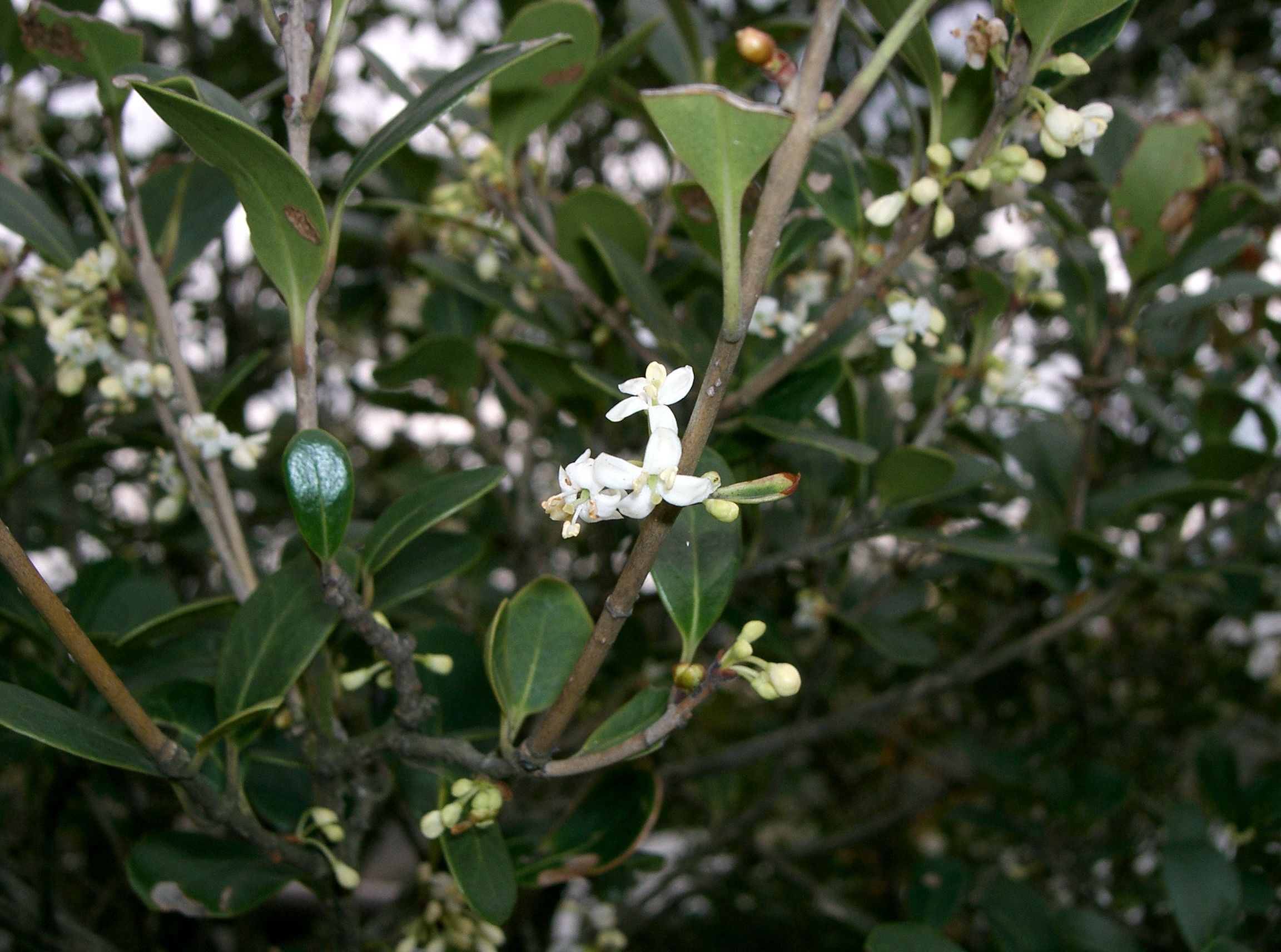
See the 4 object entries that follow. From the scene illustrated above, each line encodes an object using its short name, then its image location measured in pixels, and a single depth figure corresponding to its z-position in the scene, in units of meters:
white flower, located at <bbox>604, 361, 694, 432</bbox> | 0.12
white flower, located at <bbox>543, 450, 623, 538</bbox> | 0.12
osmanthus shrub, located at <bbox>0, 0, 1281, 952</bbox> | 0.14
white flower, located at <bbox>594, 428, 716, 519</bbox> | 0.12
